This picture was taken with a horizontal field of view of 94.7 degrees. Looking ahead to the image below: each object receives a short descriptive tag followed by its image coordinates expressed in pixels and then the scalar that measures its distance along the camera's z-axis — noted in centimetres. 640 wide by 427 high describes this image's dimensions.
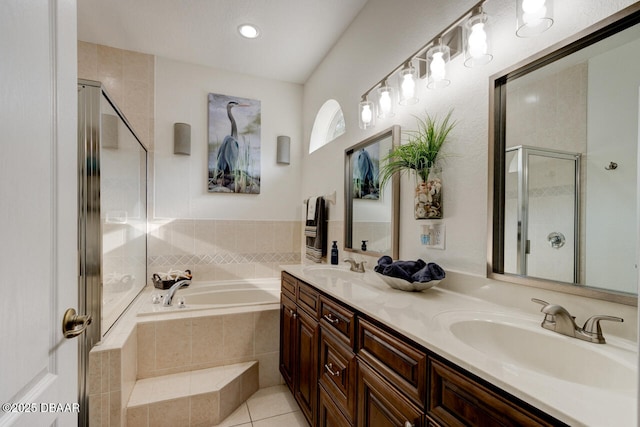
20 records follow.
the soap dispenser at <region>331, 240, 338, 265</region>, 238
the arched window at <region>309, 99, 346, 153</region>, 291
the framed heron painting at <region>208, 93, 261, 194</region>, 317
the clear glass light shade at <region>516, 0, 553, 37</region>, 96
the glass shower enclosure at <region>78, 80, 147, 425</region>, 145
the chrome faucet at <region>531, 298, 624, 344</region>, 78
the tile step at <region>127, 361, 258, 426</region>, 171
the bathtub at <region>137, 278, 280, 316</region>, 280
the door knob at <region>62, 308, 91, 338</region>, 71
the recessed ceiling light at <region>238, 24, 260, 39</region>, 248
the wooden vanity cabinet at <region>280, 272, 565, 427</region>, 65
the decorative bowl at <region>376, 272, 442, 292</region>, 130
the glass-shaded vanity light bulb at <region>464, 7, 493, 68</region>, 117
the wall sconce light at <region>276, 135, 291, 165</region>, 340
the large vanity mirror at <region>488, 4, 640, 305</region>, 82
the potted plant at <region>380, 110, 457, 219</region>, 144
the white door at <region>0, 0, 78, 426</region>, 53
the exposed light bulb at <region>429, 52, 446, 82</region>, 137
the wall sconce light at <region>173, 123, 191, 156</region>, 299
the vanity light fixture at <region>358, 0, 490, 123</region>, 118
